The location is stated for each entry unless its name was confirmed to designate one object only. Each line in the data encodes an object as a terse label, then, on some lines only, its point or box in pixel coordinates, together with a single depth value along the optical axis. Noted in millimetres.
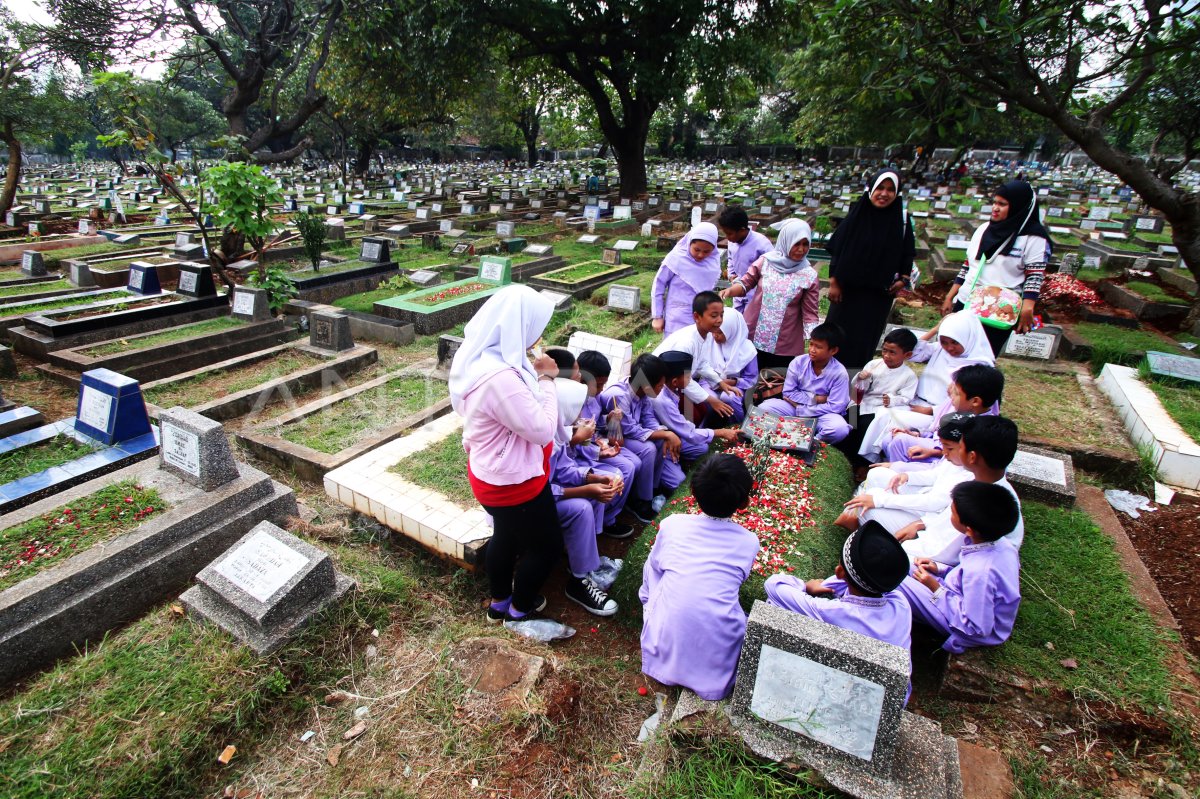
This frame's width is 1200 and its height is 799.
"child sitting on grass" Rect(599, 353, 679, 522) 3665
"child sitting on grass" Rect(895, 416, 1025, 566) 2693
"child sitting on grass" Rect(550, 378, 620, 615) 3053
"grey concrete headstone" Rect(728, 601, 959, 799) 1848
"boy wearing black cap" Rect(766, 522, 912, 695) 2137
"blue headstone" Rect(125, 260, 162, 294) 7531
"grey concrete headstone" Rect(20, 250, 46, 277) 9000
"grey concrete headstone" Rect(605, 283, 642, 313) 7398
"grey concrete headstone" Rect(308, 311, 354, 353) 6348
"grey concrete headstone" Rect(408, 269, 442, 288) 9102
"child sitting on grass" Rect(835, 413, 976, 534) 3049
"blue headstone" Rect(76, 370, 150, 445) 3954
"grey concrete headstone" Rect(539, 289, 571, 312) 7798
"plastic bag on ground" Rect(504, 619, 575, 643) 2930
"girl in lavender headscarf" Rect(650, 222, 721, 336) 4875
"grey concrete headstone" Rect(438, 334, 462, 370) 5718
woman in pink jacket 2352
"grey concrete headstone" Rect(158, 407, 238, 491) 3238
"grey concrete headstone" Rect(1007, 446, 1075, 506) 3695
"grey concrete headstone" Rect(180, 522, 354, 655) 2570
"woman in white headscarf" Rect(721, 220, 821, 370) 4754
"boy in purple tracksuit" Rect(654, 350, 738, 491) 3914
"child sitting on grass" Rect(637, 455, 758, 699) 2271
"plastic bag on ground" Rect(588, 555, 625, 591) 3238
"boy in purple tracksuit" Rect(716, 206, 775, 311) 5062
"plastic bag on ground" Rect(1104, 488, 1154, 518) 3887
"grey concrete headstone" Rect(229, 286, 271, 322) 7051
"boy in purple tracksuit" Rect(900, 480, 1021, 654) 2445
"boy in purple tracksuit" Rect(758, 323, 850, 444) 4324
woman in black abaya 4430
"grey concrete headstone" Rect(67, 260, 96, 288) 8234
